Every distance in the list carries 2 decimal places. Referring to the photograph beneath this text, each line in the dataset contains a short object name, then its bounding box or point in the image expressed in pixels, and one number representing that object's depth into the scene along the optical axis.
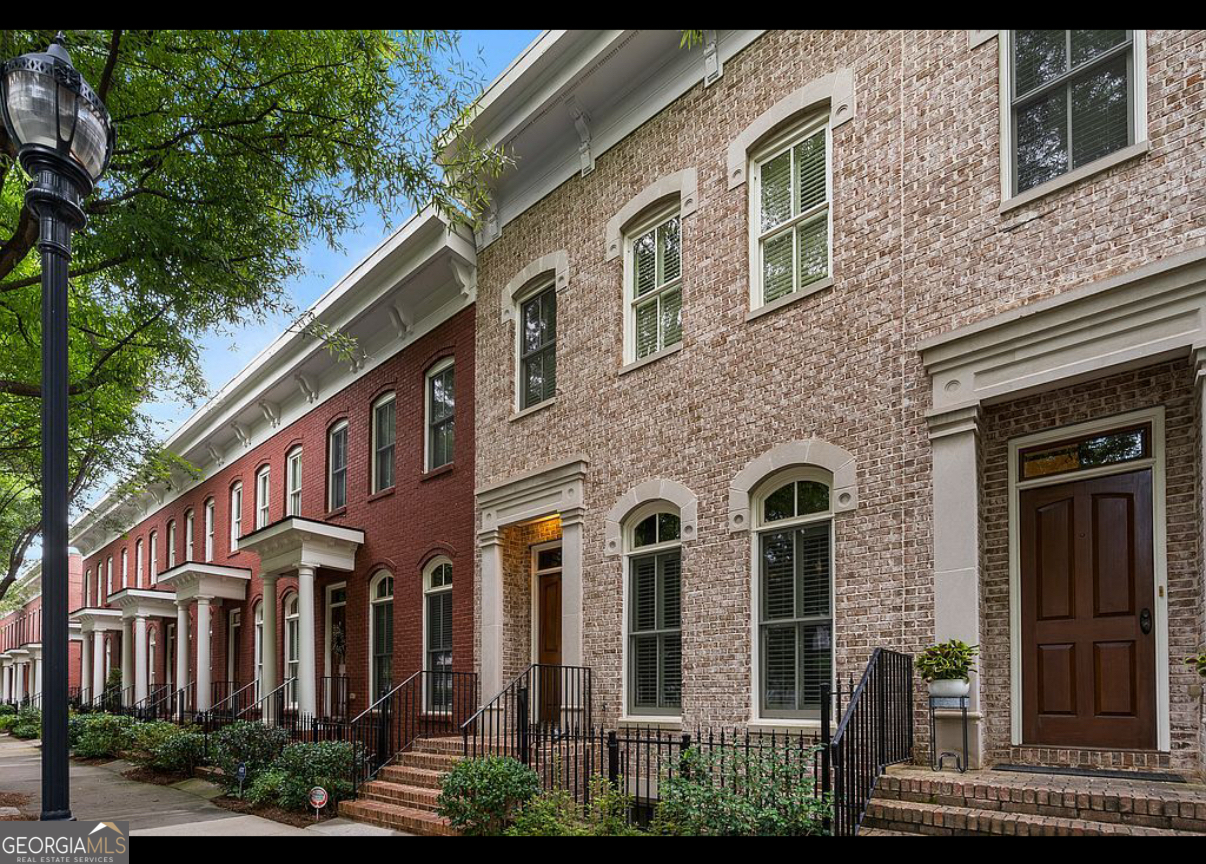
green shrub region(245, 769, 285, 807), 12.96
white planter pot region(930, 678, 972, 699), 7.93
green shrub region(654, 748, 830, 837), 7.29
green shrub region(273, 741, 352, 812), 12.51
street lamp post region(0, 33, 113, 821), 4.28
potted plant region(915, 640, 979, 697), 7.93
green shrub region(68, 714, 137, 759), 21.38
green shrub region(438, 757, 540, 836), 9.95
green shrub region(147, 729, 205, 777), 17.19
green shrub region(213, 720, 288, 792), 14.63
